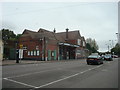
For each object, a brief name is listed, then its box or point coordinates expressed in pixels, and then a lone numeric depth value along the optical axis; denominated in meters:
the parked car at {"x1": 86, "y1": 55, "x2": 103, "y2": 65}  14.13
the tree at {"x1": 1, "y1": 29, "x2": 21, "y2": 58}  24.63
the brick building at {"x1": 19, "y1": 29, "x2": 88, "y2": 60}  21.29
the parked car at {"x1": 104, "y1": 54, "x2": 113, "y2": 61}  23.82
